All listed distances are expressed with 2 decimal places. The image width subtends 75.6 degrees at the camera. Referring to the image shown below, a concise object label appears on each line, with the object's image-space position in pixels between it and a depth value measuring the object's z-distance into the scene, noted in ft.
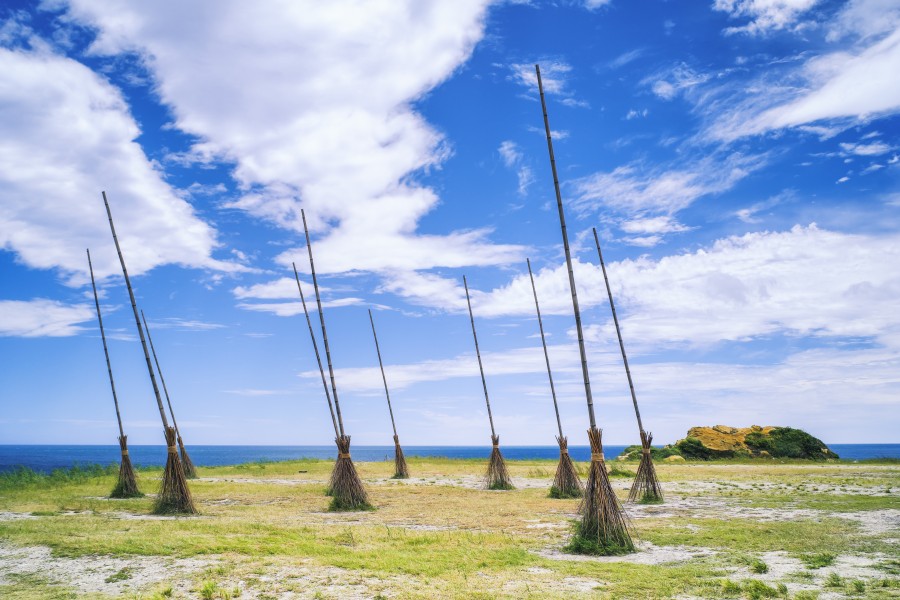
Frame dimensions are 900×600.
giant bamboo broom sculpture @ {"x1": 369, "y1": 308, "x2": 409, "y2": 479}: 76.28
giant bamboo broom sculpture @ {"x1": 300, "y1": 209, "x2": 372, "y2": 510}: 46.47
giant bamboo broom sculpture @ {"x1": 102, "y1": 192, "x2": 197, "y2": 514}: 42.83
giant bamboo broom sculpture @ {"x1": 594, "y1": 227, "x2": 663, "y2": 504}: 47.65
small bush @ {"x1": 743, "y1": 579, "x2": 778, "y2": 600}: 19.60
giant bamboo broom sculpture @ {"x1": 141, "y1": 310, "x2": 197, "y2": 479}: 77.05
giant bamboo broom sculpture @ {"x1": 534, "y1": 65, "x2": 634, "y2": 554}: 28.37
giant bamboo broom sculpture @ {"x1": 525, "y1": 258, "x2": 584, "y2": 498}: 51.06
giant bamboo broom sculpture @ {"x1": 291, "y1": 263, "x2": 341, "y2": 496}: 60.17
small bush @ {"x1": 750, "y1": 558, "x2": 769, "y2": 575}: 22.98
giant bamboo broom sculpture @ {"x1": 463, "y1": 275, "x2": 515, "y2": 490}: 59.67
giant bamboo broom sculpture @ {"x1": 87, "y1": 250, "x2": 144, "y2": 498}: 54.42
